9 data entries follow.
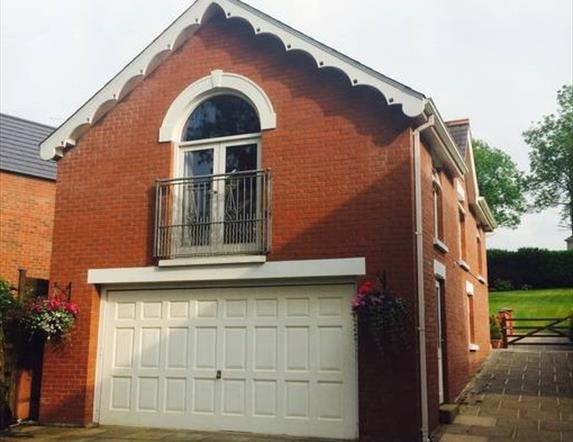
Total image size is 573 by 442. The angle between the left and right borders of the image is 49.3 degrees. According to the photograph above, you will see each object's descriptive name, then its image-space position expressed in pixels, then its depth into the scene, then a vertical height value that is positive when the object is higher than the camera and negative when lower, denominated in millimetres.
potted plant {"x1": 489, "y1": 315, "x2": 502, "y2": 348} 21094 -433
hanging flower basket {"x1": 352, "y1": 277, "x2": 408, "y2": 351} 8336 +65
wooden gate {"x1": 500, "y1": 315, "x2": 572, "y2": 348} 21266 -460
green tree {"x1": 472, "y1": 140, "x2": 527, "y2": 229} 48781 +10438
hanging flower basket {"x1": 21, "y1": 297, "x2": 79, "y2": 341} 10023 +11
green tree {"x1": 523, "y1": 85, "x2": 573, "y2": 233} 44562 +11437
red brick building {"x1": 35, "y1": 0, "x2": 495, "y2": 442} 8953 +1262
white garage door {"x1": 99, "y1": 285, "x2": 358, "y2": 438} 9031 -622
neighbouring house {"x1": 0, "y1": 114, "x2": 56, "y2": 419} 17391 +3251
